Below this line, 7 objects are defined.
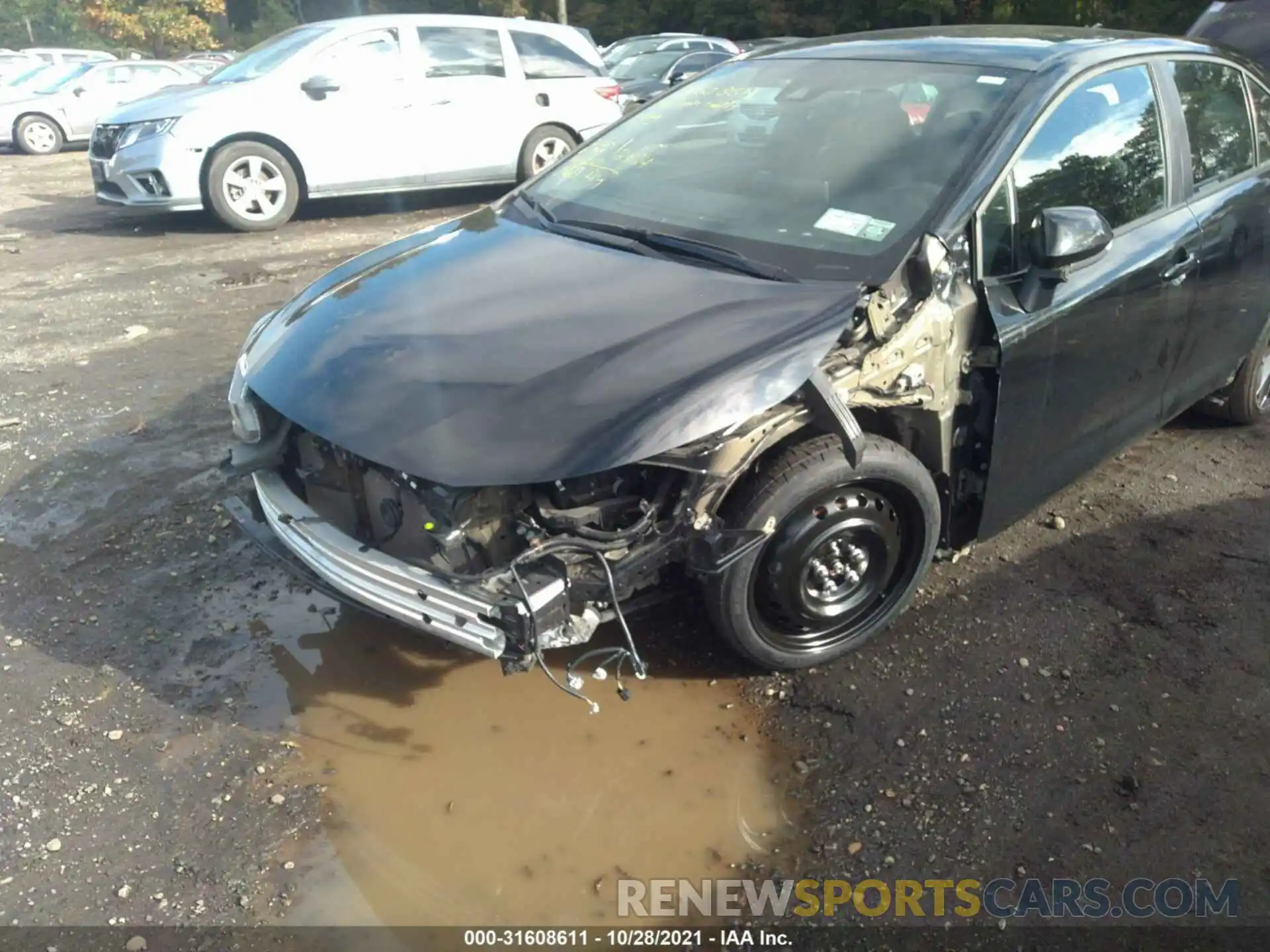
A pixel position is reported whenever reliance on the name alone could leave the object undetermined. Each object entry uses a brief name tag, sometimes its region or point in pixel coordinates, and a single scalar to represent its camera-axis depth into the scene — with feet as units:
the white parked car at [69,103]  51.06
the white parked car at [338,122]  27.25
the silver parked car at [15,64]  64.64
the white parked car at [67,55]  66.85
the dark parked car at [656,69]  44.75
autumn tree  121.49
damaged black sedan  8.13
